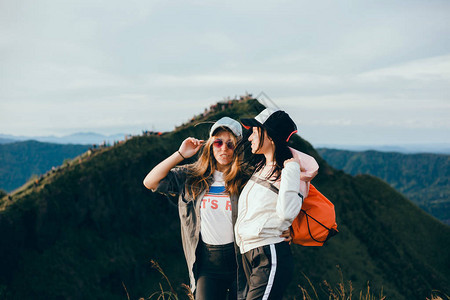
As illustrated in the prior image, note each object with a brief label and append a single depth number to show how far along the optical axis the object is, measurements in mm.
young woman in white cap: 4707
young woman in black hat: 4035
